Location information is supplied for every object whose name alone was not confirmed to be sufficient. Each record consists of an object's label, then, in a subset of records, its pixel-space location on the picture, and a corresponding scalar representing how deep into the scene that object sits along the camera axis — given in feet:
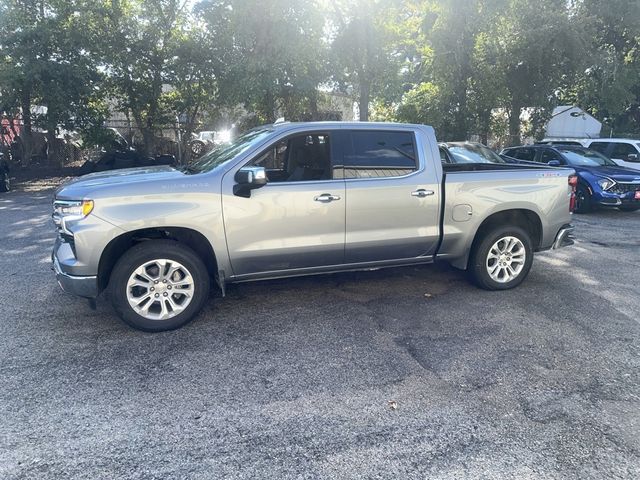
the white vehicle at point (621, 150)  42.01
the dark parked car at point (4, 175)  45.64
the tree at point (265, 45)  47.55
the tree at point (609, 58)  55.88
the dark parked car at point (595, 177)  34.65
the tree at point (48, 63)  47.68
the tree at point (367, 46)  50.14
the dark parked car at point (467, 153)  31.30
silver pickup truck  13.32
